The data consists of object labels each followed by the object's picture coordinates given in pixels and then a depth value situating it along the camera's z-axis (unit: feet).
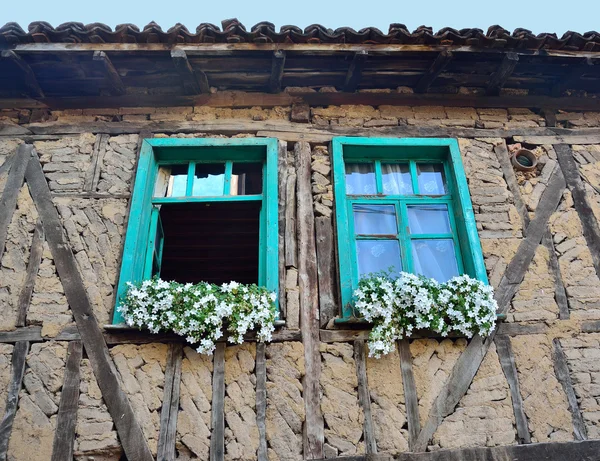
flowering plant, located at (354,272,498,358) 12.86
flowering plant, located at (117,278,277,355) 12.54
